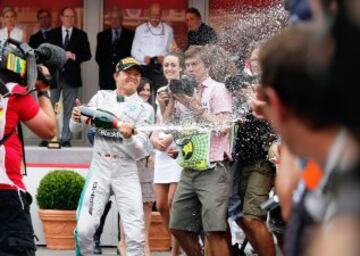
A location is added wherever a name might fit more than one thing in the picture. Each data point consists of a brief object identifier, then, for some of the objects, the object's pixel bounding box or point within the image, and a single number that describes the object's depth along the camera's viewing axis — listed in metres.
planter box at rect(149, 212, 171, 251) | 11.25
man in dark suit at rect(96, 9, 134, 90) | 14.77
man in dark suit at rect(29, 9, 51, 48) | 14.95
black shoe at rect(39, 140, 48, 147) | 14.55
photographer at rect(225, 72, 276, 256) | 8.70
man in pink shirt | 8.62
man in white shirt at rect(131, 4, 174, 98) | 13.90
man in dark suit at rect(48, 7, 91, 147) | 14.70
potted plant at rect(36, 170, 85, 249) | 11.17
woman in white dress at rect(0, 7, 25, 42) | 15.01
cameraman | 5.79
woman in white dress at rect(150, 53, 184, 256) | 9.81
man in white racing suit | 8.97
